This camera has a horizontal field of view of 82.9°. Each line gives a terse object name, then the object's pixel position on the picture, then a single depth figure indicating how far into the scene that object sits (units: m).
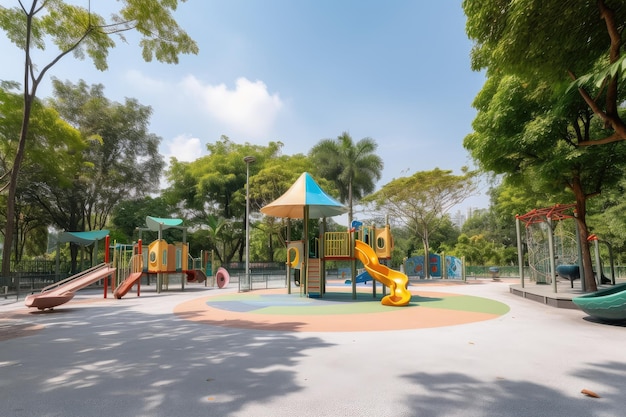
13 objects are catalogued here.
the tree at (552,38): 7.53
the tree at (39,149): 22.81
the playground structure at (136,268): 12.81
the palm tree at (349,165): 40.56
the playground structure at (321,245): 15.55
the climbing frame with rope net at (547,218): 13.41
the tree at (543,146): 11.62
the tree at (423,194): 32.02
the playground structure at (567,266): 8.26
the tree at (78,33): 17.81
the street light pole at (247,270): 20.78
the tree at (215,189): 39.62
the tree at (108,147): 30.67
